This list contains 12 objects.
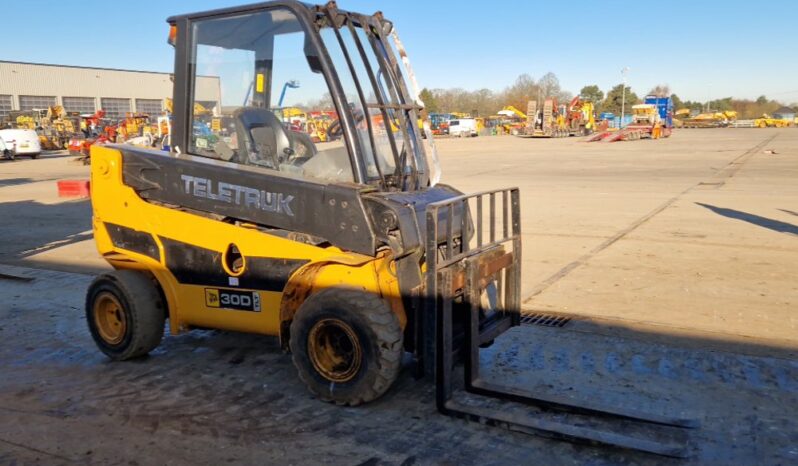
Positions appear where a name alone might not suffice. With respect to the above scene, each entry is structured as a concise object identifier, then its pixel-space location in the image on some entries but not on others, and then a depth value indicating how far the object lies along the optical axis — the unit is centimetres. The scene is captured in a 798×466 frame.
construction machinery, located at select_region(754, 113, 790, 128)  7495
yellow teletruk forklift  392
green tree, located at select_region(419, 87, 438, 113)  8551
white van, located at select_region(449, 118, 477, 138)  6138
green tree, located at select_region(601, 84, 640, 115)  9175
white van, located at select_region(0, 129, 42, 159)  3362
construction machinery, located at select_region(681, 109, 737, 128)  7550
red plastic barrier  1681
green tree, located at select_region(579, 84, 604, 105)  9774
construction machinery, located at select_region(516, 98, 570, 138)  4881
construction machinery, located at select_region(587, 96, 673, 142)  4333
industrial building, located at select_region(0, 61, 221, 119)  5684
